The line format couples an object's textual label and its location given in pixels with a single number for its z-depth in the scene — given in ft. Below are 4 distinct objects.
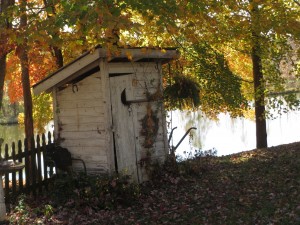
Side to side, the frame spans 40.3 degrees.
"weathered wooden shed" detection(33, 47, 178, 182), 27.94
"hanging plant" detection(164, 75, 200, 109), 31.81
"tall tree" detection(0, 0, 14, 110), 26.96
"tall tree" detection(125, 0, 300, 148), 40.55
